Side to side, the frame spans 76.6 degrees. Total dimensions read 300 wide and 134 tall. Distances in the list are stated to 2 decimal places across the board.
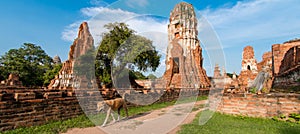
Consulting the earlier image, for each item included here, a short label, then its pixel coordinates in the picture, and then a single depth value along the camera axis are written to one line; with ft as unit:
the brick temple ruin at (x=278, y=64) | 40.93
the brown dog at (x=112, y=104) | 17.75
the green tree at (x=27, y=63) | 89.81
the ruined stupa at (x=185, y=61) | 65.67
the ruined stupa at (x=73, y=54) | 55.01
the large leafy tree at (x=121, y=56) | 36.23
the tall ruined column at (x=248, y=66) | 71.05
